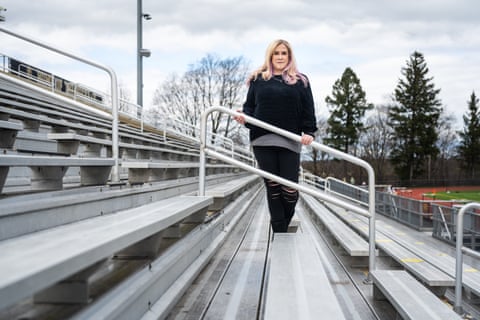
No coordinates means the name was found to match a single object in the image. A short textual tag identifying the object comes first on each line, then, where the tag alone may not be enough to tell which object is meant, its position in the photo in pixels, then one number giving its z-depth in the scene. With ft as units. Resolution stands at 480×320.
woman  10.59
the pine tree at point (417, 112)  143.23
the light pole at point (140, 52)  41.22
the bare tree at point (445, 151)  180.20
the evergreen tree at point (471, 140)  165.48
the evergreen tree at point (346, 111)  148.66
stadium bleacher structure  4.49
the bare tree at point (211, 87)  115.65
